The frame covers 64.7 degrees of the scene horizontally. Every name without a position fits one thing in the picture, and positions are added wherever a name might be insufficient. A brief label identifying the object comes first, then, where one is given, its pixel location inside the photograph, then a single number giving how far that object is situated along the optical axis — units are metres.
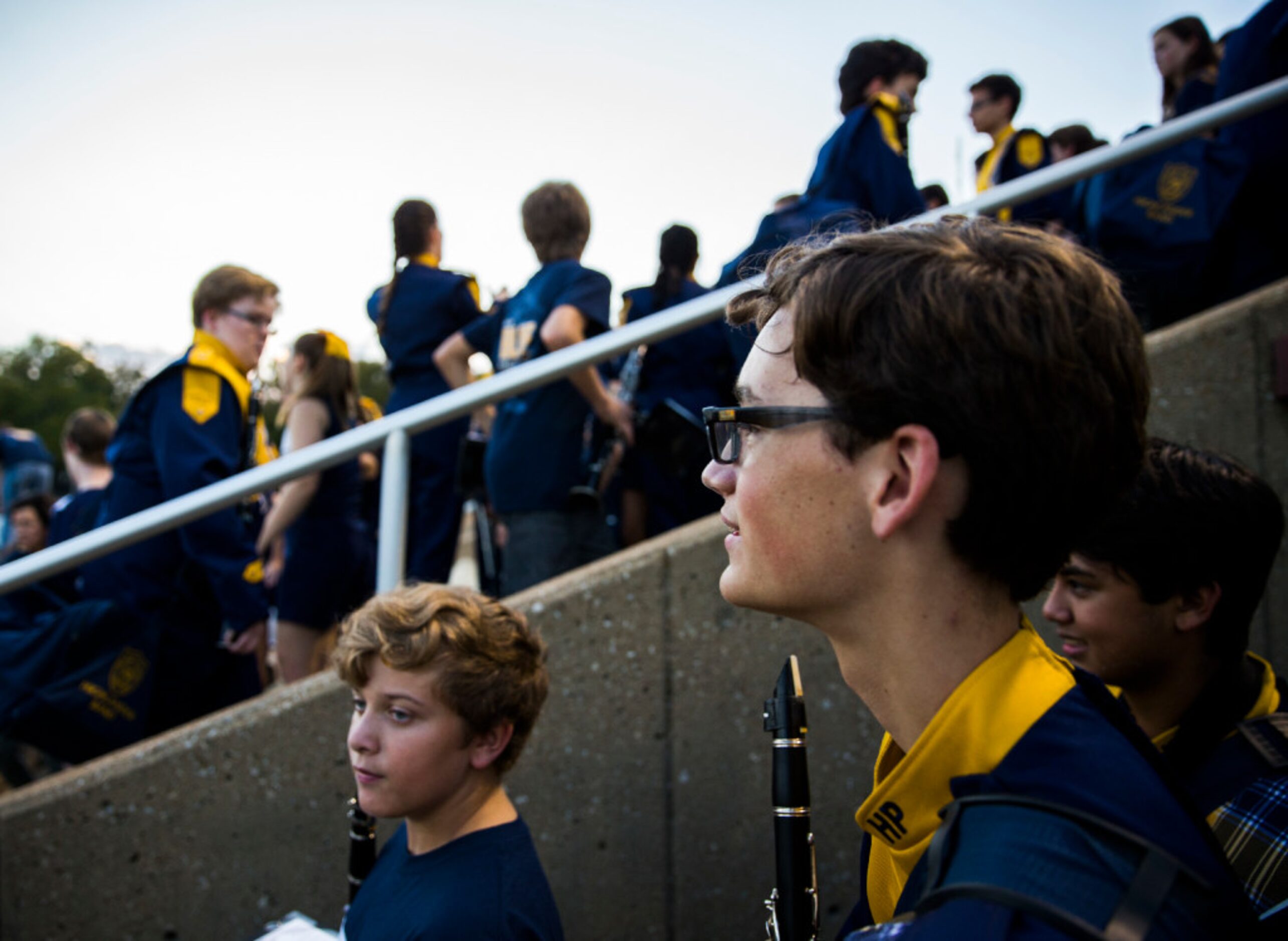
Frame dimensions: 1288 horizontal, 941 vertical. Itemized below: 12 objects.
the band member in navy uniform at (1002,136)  4.93
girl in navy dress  3.90
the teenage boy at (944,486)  1.06
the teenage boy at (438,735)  2.04
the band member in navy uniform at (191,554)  3.18
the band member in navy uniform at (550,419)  3.56
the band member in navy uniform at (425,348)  4.04
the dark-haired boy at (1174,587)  1.92
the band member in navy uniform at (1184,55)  4.55
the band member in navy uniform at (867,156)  3.48
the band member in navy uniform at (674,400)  4.00
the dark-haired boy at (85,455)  4.94
